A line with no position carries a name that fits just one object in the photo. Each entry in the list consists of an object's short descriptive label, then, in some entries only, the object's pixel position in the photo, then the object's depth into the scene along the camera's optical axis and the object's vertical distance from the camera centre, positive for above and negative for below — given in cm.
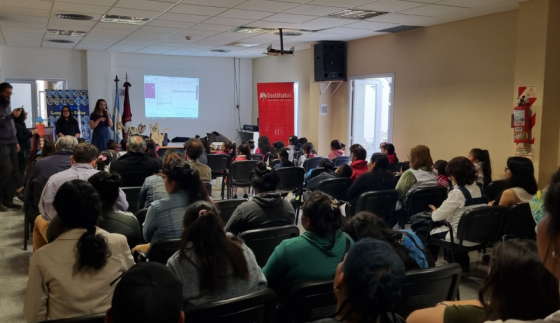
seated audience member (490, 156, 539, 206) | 412 -60
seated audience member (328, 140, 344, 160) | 791 -59
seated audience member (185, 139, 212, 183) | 534 -47
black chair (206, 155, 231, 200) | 725 -77
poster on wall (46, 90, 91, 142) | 1085 +19
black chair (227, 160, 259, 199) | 684 -84
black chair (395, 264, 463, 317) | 221 -82
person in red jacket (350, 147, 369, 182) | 596 -59
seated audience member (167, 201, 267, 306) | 205 -65
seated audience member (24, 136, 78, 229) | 460 -54
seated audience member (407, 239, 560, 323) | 146 -53
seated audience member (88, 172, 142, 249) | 300 -59
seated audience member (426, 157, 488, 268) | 413 -73
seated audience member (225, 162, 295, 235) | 329 -69
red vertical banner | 1153 +10
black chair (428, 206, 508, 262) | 387 -93
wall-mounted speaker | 946 +106
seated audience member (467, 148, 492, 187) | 541 -53
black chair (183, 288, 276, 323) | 181 -77
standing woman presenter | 949 -22
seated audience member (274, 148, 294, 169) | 691 -64
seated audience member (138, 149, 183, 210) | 395 -64
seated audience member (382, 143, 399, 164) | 701 -54
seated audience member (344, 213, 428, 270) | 239 -62
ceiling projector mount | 812 +107
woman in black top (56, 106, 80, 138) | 886 -22
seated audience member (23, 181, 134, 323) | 200 -65
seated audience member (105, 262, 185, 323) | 125 -49
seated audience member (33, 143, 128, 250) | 369 -57
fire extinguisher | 575 -8
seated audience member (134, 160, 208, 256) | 316 -59
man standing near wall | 630 -44
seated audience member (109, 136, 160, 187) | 482 -52
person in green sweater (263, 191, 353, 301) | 237 -68
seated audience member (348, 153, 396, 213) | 504 -69
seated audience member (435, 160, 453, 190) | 525 -67
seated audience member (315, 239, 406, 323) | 137 -49
